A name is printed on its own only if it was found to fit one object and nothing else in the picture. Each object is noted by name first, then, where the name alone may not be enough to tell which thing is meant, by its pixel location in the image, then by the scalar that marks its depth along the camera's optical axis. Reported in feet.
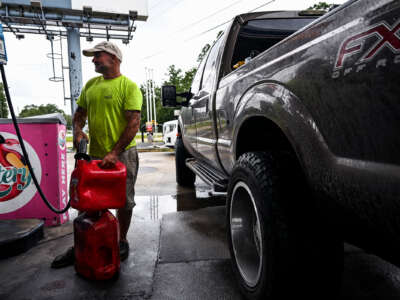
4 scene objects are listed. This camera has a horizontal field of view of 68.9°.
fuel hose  6.88
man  7.91
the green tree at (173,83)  128.57
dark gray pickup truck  2.79
